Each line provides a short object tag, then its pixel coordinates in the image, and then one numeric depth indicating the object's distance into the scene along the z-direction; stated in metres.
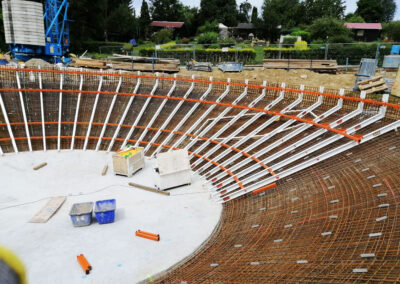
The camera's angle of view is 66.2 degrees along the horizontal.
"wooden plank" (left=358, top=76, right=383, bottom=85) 17.12
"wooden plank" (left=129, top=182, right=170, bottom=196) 14.58
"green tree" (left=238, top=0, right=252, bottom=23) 106.28
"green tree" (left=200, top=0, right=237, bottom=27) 81.19
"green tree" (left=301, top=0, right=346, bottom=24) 82.12
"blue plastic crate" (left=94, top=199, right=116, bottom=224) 11.99
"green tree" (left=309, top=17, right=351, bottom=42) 50.97
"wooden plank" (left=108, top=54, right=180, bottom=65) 32.28
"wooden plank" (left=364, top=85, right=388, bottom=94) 16.59
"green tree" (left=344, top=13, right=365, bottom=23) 77.16
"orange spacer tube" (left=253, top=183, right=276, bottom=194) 13.43
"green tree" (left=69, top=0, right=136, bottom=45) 49.00
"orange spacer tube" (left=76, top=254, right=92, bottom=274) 9.56
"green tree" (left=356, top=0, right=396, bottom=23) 86.94
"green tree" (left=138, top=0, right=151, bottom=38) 76.88
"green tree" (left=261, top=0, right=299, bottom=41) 66.69
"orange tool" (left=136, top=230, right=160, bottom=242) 11.14
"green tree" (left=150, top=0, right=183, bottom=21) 81.38
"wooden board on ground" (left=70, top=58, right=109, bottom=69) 30.69
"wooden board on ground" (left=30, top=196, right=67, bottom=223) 12.44
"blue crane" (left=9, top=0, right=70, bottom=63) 29.53
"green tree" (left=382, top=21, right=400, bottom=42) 63.09
